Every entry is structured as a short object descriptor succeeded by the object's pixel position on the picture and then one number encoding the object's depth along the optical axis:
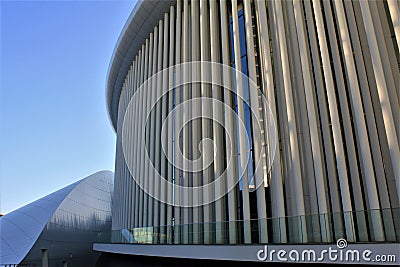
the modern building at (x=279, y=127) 10.48
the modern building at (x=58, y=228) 26.23
